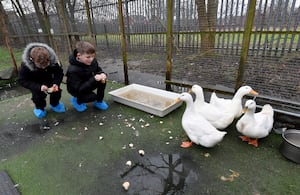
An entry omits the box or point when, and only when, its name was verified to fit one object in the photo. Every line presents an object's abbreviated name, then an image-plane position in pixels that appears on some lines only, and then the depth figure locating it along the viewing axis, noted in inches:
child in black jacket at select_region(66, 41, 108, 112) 89.7
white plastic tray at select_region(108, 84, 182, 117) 95.8
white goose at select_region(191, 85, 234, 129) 73.4
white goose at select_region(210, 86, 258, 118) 75.6
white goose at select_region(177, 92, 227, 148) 64.1
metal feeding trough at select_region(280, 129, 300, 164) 60.8
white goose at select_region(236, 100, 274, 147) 67.1
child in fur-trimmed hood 84.5
